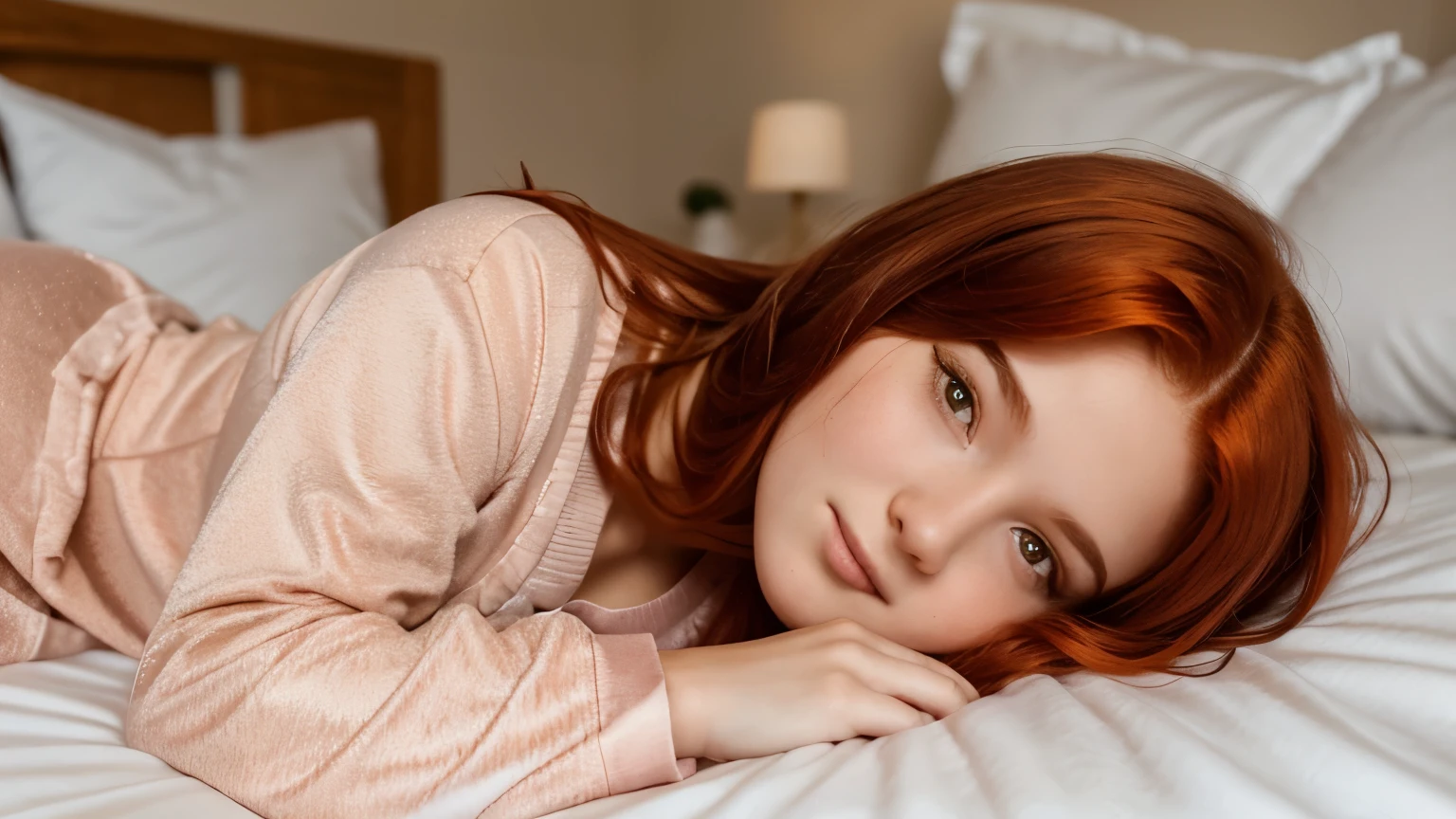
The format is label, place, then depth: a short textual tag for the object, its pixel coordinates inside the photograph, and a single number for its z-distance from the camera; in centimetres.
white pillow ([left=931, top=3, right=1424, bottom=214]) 166
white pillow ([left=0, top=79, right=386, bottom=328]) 180
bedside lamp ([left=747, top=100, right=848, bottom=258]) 277
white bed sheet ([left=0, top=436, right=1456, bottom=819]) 58
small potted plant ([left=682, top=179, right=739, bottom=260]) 306
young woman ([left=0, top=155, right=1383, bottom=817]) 66
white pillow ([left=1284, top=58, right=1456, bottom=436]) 128
